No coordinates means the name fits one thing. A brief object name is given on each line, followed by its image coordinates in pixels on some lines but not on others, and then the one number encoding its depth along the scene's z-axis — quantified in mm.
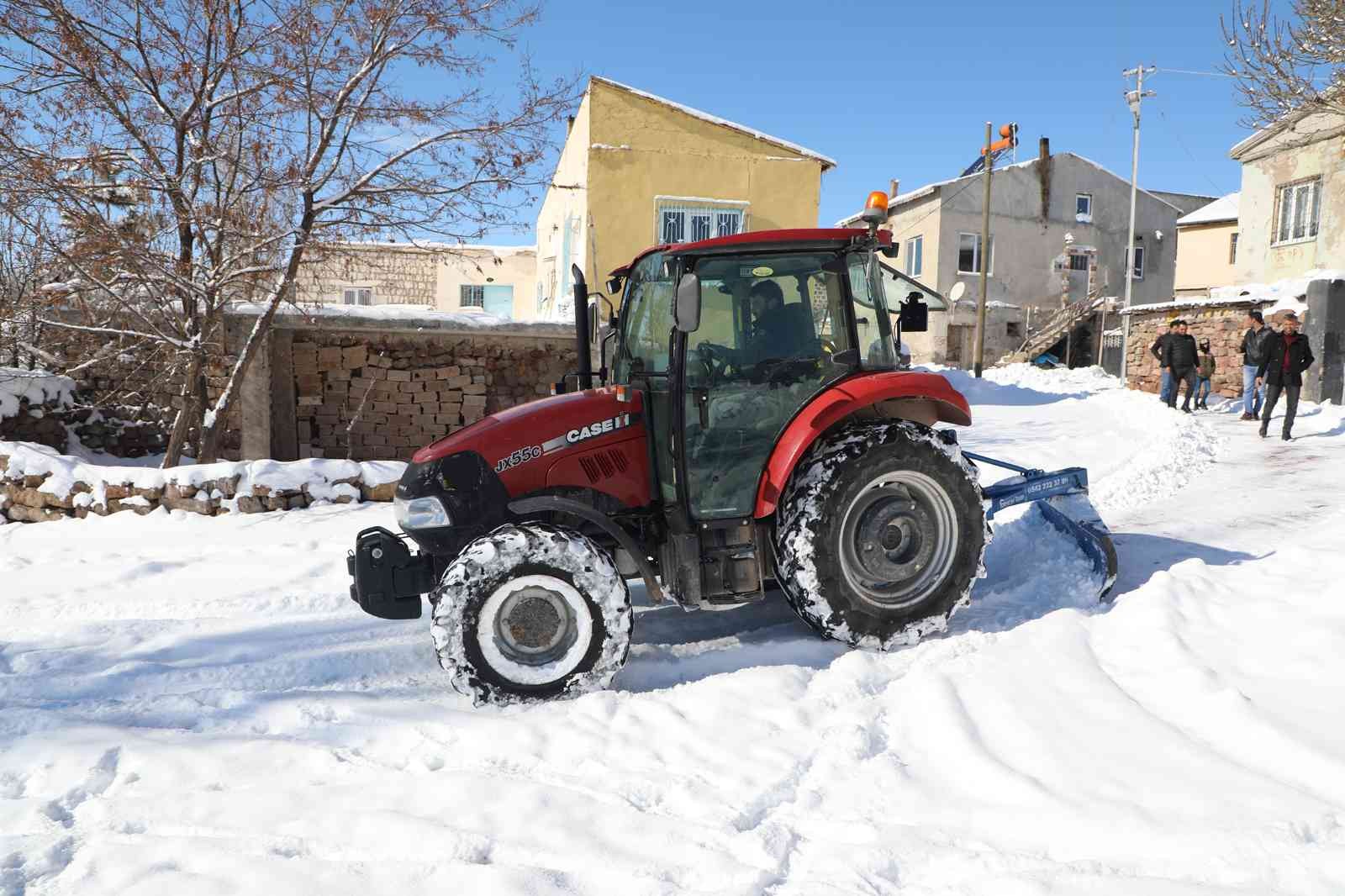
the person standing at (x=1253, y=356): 11102
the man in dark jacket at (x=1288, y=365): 10500
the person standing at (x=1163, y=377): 14039
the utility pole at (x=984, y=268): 21406
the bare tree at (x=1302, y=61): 10273
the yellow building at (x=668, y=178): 14539
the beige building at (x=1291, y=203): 17750
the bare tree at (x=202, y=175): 7531
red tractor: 3801
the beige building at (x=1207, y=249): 26703
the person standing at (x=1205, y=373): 15008
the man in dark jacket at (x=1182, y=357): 13820
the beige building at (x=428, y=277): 8977
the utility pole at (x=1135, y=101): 26234
